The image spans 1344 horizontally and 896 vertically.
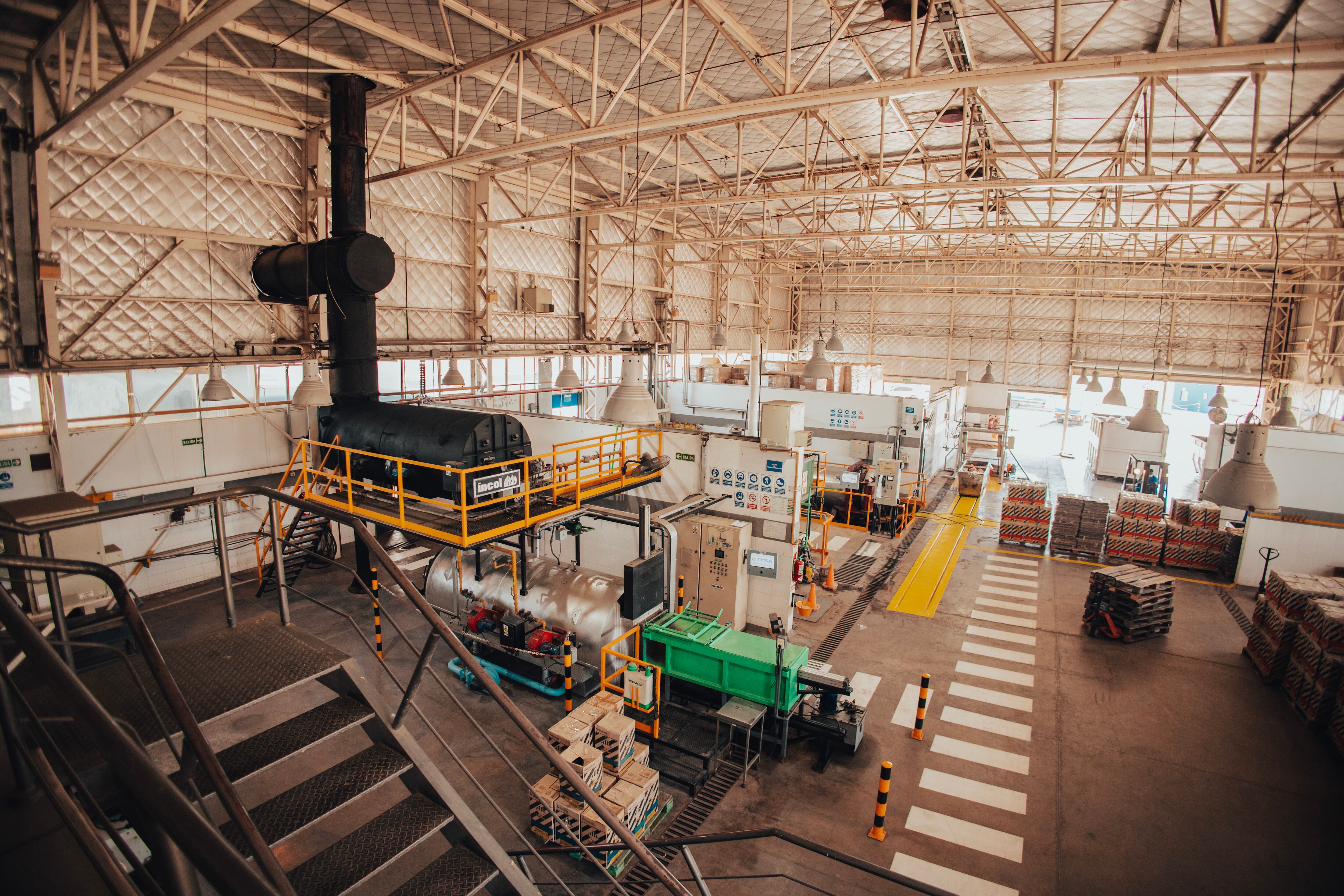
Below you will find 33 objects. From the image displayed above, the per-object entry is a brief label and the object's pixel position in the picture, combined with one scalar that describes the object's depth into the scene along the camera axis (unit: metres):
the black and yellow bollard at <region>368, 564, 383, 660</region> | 10.73
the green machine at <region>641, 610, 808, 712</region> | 9.37
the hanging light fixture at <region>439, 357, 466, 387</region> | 17.16
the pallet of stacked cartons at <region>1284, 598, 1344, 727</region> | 10.20
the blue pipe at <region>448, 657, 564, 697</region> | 10.65
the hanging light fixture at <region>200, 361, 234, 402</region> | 12.33
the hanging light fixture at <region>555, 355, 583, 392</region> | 15.10
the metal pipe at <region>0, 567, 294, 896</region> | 1.45
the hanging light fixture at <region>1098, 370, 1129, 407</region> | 19.83
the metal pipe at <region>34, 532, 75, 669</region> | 3.72
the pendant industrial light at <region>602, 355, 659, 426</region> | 9.84
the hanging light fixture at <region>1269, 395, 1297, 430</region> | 18.34
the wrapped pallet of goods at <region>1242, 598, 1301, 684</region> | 11.65
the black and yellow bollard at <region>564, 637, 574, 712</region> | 9.88
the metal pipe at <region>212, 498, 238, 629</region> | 4.22
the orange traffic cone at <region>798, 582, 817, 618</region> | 14.19
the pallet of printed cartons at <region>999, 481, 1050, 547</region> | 18.81
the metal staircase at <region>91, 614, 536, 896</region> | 3.37
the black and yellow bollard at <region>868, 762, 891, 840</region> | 7.64
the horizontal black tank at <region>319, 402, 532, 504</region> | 9.15
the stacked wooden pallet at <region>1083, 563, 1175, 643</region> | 13.31
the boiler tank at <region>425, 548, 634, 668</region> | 10.59
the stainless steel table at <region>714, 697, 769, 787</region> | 8.81
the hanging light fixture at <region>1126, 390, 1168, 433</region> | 14.09
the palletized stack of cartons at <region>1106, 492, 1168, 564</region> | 18.02
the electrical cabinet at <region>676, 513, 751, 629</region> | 12.61
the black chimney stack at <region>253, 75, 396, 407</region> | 10.41
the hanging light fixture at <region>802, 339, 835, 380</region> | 16.70
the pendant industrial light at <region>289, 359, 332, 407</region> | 13.09
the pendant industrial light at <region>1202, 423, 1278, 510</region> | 7.88
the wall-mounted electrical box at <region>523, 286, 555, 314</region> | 21.66
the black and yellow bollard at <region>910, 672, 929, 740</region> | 9.53
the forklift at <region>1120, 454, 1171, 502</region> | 22.36
